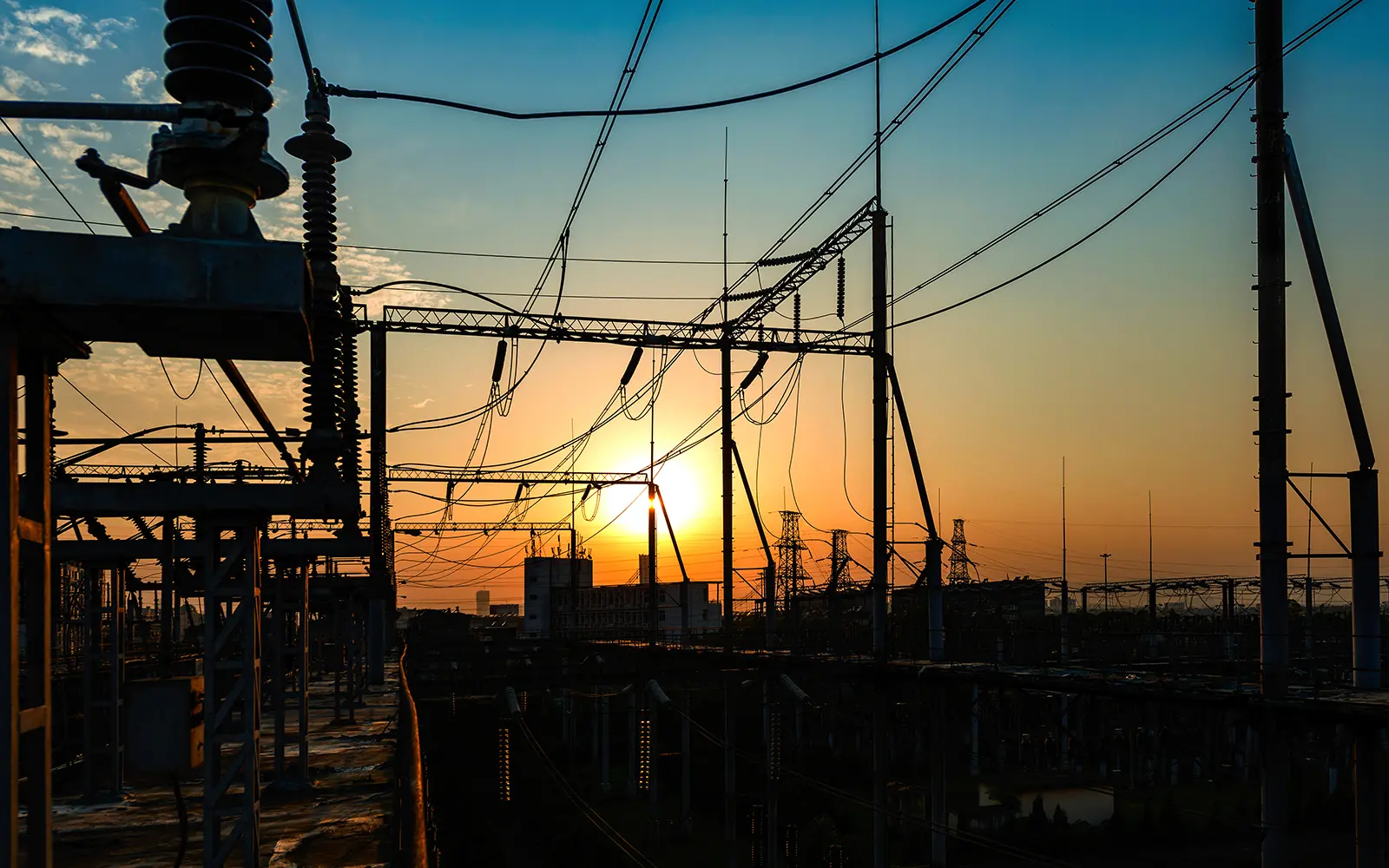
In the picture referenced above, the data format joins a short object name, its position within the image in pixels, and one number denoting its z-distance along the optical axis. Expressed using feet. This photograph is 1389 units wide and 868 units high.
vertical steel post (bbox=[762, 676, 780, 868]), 94.32
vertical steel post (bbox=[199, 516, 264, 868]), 31.04
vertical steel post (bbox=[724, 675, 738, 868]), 105.40
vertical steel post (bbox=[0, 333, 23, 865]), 16.19
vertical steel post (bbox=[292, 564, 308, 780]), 55.98
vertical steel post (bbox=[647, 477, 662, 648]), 134.62
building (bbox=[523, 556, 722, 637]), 457.27
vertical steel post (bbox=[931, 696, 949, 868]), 78.38
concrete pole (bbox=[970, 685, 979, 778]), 169.27
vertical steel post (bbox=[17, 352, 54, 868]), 17.28
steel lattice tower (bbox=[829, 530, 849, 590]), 258.76
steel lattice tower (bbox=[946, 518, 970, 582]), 389.80
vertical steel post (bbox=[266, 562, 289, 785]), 55.21
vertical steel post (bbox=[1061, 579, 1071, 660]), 90.45
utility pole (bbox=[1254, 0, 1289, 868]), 52.21
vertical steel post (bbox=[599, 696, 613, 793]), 159.43
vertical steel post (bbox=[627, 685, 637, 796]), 153.07
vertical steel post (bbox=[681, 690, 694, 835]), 129.90
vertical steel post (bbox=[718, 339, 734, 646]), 109.29
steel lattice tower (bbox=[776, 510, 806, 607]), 344.04
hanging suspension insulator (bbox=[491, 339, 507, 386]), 96.17
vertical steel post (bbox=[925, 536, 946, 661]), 84.33
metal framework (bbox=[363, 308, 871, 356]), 93.91
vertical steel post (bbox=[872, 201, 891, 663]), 83.20
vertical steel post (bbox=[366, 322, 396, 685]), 92.53
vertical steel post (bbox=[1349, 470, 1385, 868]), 56.65
